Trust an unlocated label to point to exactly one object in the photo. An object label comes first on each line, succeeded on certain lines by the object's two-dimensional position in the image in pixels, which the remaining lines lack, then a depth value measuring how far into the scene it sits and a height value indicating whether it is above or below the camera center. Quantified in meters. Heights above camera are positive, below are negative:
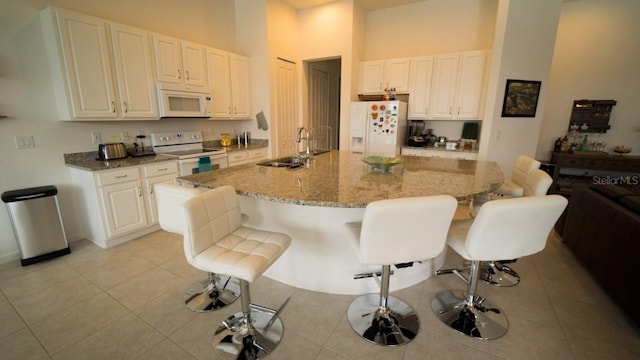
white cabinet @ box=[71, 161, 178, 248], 2.79 -0.86
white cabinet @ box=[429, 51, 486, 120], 4.11 +0.59
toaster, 3.00 -0.33
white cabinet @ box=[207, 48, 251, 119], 4.00 +0.59
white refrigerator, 4.36 -0.06
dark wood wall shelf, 4.27 +0.14
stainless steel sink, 2.62 -0.40
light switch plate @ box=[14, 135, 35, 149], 2.63 -0.21
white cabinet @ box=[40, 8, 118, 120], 2.55 +0.56
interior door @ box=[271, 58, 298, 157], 4.68 +0.23
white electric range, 3.45 -0.40
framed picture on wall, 3.84 +0.36
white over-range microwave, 3.33 +0.27
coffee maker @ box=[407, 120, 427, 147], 4.71 -0.20
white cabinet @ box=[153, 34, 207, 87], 3.33 +0.78
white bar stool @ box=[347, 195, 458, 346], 1.30 -0.57
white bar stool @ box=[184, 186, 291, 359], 1.41 -0.72
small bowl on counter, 2.29 -0.33
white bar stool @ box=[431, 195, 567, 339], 1.41 -0.63
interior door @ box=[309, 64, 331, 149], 5.45 +0.39
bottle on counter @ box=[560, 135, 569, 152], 4.46 -0.34
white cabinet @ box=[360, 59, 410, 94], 4.62 +0.82
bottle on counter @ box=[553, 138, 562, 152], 4.53 -0.35
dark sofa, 1.83 -0.90
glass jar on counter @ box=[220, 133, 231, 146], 4.42 -0.31
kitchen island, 1.77 -0.61
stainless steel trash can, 2.49 -0.95
